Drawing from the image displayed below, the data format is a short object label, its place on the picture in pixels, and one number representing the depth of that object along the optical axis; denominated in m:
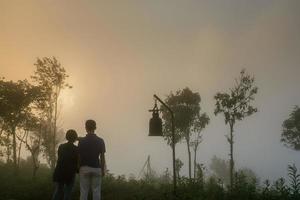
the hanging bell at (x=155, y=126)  13.32
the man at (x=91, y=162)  10.50
